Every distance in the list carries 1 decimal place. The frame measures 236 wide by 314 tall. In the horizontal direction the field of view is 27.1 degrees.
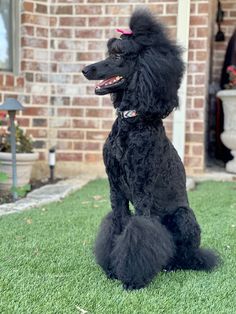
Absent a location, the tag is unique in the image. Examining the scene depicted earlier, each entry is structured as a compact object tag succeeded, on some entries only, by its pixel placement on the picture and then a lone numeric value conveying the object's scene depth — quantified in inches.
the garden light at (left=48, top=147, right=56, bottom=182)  207.0
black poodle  86.6
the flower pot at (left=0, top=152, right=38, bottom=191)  181.6
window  205.2
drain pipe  201.3
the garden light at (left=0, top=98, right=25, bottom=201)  165.3
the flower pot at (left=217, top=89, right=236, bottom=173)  213.5
